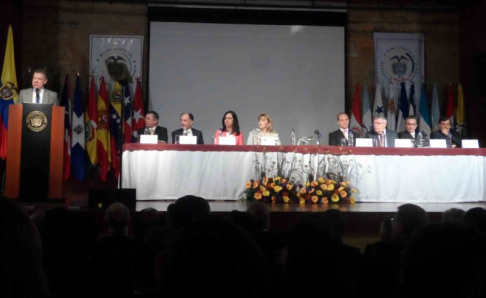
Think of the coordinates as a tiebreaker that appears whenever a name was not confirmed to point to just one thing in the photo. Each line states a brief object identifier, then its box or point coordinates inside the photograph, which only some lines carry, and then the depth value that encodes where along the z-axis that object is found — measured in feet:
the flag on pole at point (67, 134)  27.71
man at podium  21.62
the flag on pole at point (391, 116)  30.35
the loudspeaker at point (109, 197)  17.56
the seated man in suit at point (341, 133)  23.75
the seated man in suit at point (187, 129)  23.50
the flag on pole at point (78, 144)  27.86
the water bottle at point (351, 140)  22.22
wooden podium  18.34
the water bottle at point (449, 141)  23.03
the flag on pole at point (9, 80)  25.79
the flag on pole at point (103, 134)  28.14
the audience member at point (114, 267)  8.19
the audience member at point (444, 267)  4.62
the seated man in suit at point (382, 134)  23.26
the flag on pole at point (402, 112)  30.30
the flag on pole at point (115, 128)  28.43
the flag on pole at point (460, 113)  29.99
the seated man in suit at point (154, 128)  23.53
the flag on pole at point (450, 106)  30.25
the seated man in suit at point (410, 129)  24.07
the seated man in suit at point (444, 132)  24.76
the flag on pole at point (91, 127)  28.04
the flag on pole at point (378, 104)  30.32
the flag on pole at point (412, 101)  30.27
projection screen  29.81
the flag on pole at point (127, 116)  28.27
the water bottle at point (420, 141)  22.20
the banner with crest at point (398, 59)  30.96
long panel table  20.12
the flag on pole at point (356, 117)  29.99
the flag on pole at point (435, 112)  30.19
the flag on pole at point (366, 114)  30.22
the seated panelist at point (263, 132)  22.91
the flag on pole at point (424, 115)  30.07
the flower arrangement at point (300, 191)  20.02
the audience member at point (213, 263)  4.09
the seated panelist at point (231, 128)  23.29
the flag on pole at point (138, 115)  28.60
